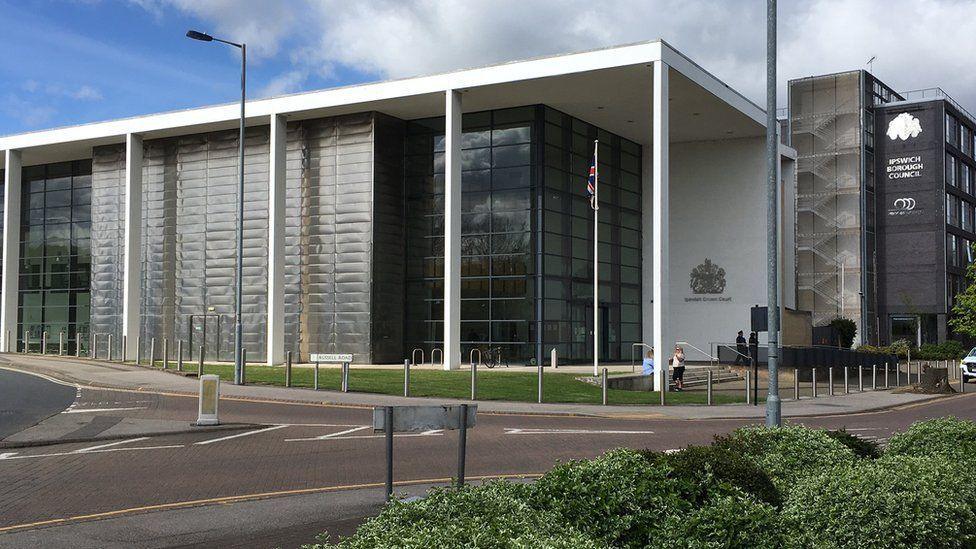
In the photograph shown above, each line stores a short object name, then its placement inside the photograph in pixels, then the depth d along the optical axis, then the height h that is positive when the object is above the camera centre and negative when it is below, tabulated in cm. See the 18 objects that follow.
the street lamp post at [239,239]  2822 +235
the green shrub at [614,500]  535 -107
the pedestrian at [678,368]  3200 -177
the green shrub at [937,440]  835 -114
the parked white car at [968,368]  4228 -227
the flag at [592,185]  3425 +488
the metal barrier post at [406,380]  2457 -171
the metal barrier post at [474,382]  2436 -175
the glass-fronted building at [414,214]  4000 +483
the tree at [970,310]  3573 +37
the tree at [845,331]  5828 -82
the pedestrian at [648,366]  3315 -176
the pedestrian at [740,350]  4066 -146
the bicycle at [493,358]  4028 -182
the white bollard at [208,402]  1755 -166
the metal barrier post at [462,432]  756 -96
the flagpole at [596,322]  3148 -20
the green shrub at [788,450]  714 -107
